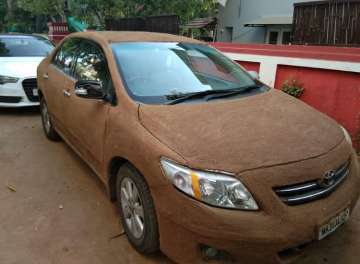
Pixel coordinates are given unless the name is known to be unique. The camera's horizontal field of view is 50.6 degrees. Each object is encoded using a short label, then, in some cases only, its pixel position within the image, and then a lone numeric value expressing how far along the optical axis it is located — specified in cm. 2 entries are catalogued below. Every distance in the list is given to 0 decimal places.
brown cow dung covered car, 226
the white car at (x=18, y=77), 677
